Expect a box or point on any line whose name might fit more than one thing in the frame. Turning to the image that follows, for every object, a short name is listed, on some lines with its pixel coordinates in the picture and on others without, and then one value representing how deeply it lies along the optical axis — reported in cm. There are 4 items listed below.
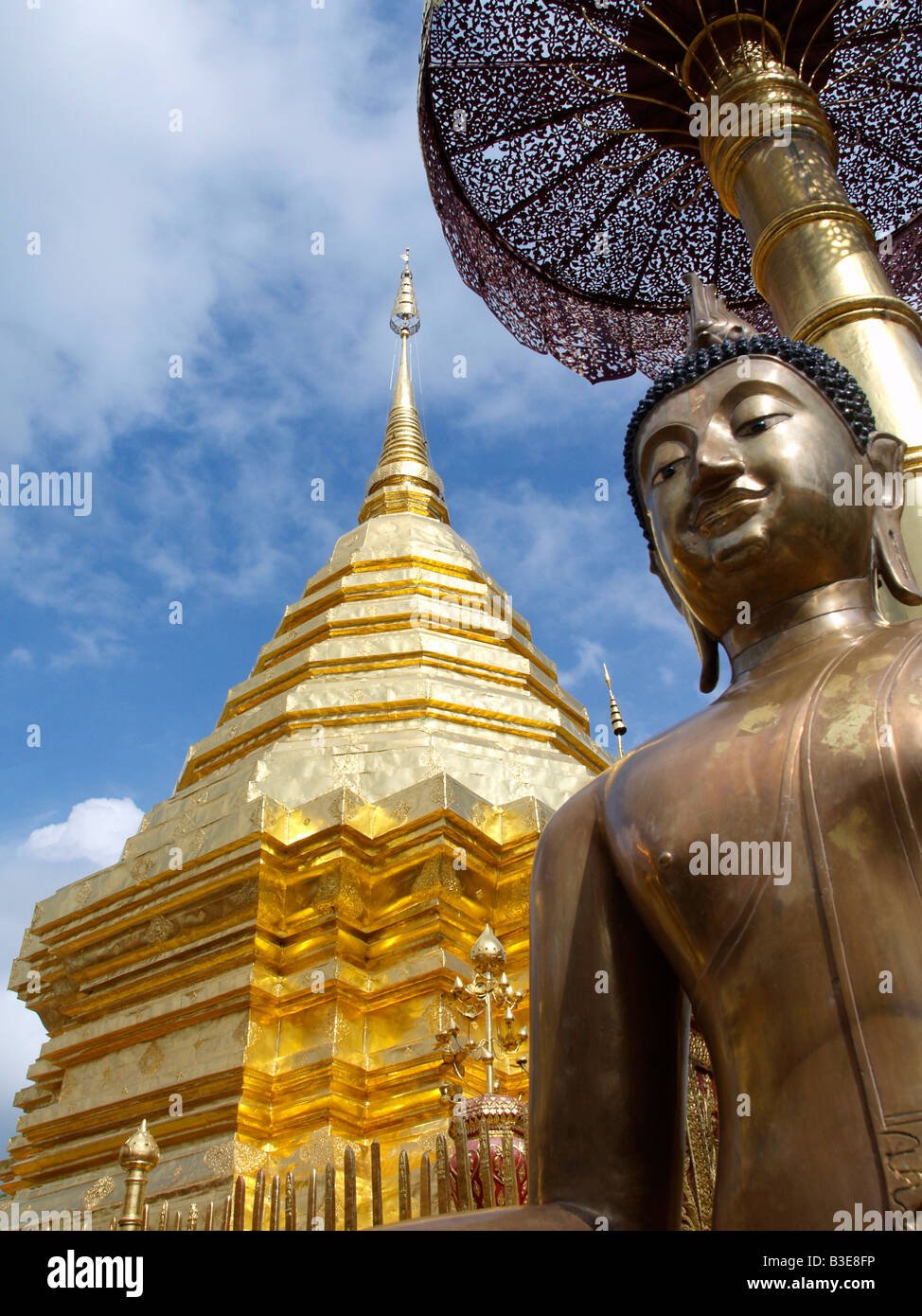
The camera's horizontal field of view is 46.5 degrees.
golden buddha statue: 148
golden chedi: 649
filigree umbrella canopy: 514
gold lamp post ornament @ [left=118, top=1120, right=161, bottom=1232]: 340
